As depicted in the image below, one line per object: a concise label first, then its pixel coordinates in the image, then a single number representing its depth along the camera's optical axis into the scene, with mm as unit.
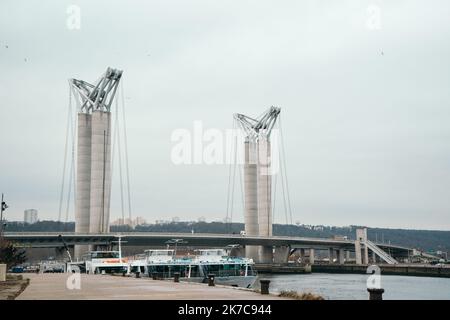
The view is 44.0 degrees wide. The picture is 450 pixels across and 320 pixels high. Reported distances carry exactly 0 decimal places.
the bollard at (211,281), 39259
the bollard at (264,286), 30062
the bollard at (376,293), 21969
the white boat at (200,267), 81312
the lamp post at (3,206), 65825
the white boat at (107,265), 85750
